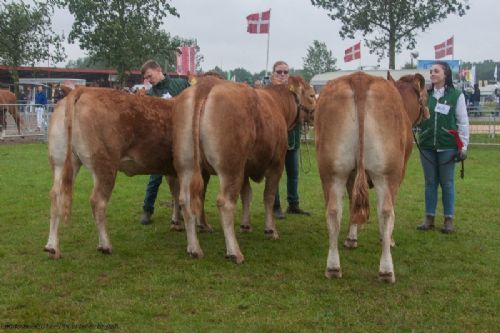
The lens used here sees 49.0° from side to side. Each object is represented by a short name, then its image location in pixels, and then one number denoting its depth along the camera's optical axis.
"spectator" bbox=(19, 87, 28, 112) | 36.09
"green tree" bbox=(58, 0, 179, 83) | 34.47
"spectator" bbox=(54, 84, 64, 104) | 28.15
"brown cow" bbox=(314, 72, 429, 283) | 5.14
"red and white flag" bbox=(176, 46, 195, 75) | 24.73
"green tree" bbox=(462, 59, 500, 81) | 111.20
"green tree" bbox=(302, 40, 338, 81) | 77.56
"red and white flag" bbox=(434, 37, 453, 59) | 33.66
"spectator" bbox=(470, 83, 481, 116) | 32.19
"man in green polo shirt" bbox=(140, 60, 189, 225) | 7.93
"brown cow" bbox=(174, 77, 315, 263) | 5.86
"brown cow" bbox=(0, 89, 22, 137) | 20.32
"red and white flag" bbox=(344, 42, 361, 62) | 34.47
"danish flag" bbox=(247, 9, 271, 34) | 24.75
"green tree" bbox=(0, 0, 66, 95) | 34.66
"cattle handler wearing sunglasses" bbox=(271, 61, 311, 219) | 8.59
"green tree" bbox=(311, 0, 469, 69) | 35.50
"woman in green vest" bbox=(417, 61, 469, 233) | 7.43
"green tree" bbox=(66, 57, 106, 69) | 134.62
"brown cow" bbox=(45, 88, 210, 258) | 5.82
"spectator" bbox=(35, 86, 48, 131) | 21.48
